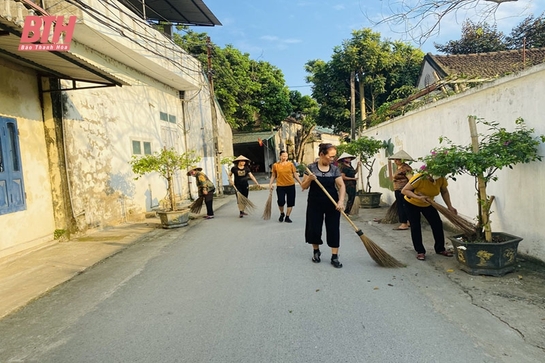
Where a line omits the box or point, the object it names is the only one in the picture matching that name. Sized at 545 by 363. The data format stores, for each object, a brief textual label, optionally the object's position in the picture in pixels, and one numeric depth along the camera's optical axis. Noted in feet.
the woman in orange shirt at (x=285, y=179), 25.90
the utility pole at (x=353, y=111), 57.11
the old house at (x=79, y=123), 19.15
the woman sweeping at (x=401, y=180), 21.30
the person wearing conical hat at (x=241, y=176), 30.55
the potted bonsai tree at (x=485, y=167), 12.87
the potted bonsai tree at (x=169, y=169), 25.81
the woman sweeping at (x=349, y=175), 27.63
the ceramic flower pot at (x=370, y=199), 32.07
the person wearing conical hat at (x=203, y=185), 29.48
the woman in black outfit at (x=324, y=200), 15.24
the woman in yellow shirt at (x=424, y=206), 15.33
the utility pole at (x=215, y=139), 49.96
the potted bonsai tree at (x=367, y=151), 31.96
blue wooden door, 18.63
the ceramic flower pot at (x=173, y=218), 26.25
